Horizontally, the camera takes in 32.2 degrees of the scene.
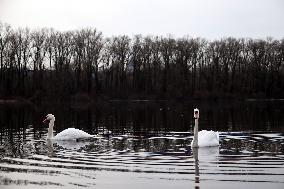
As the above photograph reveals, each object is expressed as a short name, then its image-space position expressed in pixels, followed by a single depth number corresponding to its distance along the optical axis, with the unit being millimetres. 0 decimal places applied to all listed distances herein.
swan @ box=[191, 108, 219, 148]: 20297
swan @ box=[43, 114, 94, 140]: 24078
